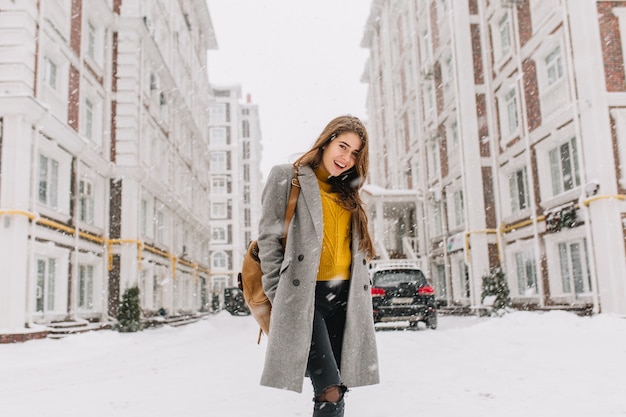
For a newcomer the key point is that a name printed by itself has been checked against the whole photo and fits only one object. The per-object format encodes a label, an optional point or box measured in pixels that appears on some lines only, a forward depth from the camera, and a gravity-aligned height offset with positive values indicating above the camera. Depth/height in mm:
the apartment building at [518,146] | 13008 +4243
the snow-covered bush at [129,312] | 16328 -477
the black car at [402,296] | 12766 -225
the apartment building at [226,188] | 63125 +12021
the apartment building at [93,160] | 12680 +4301
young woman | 2521 +77
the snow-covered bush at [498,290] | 16172 -219
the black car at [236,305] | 30641 -703
